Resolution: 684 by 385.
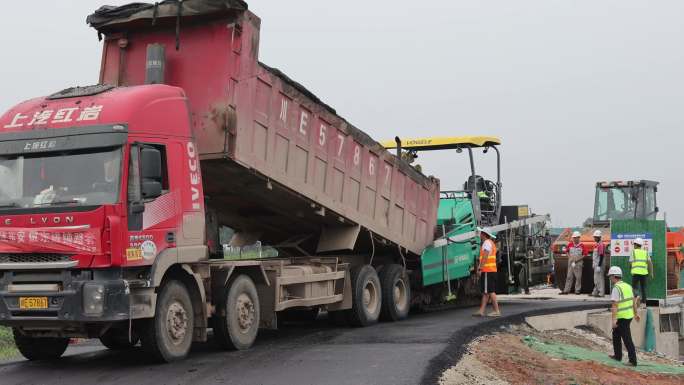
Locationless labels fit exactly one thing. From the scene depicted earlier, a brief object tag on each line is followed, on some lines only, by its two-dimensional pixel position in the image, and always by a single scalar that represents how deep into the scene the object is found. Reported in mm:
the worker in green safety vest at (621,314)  13070
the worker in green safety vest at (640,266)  16938
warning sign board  17641
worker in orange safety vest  13727
